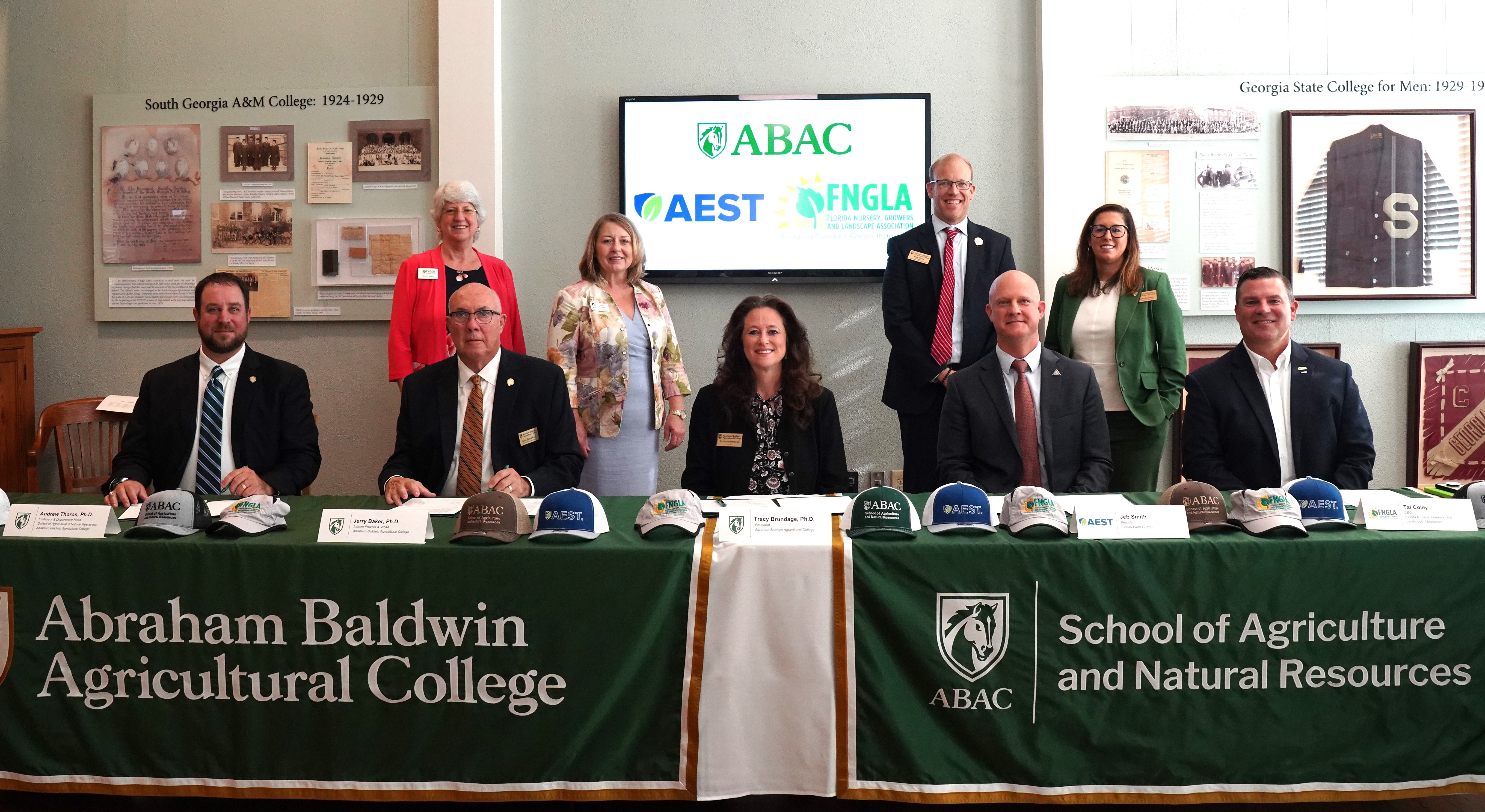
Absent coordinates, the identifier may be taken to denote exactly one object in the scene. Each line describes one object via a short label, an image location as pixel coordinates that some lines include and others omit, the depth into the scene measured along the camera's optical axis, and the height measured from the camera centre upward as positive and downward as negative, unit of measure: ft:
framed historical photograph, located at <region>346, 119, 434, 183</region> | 14.70 +3.80
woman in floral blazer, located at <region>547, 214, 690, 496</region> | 11.71 +0.54
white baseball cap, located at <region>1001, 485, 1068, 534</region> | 6.28 -0.69
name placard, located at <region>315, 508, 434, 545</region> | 6.31 -0.77
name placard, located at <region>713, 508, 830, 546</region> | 6.26 -0.78
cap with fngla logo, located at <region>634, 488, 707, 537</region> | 6.43 -0.71
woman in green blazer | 11.37 +0.78
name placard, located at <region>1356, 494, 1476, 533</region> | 6.37 -0.73
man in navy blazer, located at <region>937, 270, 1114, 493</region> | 8.86 -0.13
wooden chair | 12.89 -0.44
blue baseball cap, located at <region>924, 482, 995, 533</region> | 6.40 -0.69
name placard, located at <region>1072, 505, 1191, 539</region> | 6.24 -0.76
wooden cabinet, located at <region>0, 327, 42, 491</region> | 14.34 +0.08
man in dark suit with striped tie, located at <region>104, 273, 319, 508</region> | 9.47 -0.10
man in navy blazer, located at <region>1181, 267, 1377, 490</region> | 8.75 -0.09
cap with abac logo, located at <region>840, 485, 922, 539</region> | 6.31 -0.71
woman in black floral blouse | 9.53 -0.16
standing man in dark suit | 12.21 +1.24
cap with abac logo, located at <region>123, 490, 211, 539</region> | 6.44 -0.71
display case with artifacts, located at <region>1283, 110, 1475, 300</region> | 14.48 +2.89
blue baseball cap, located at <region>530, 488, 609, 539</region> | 6.34 -0.71
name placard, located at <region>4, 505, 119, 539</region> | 6.47 -0.74
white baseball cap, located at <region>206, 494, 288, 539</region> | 6.46 -0.73
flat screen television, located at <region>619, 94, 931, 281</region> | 14.49 +3.27
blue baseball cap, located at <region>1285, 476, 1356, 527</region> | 6.36 -0.66
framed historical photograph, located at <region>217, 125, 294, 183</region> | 14.84 +3.80
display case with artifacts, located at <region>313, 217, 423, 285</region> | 14.82 +2.35
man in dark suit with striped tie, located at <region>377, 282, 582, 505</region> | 8.91 -0.12
